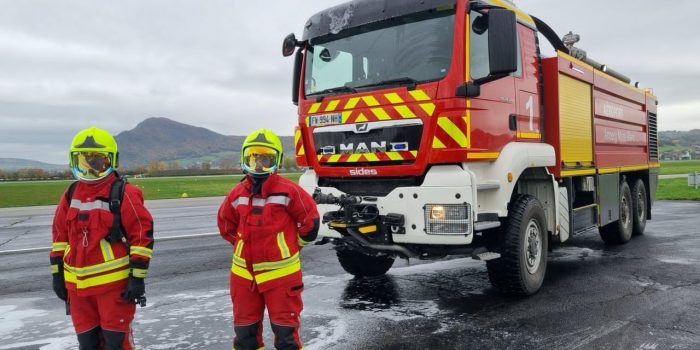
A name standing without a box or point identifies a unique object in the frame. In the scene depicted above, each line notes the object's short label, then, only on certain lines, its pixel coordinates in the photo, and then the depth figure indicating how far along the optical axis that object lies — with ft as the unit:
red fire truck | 16.39
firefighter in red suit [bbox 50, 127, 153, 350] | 10.57
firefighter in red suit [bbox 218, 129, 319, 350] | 11.14
